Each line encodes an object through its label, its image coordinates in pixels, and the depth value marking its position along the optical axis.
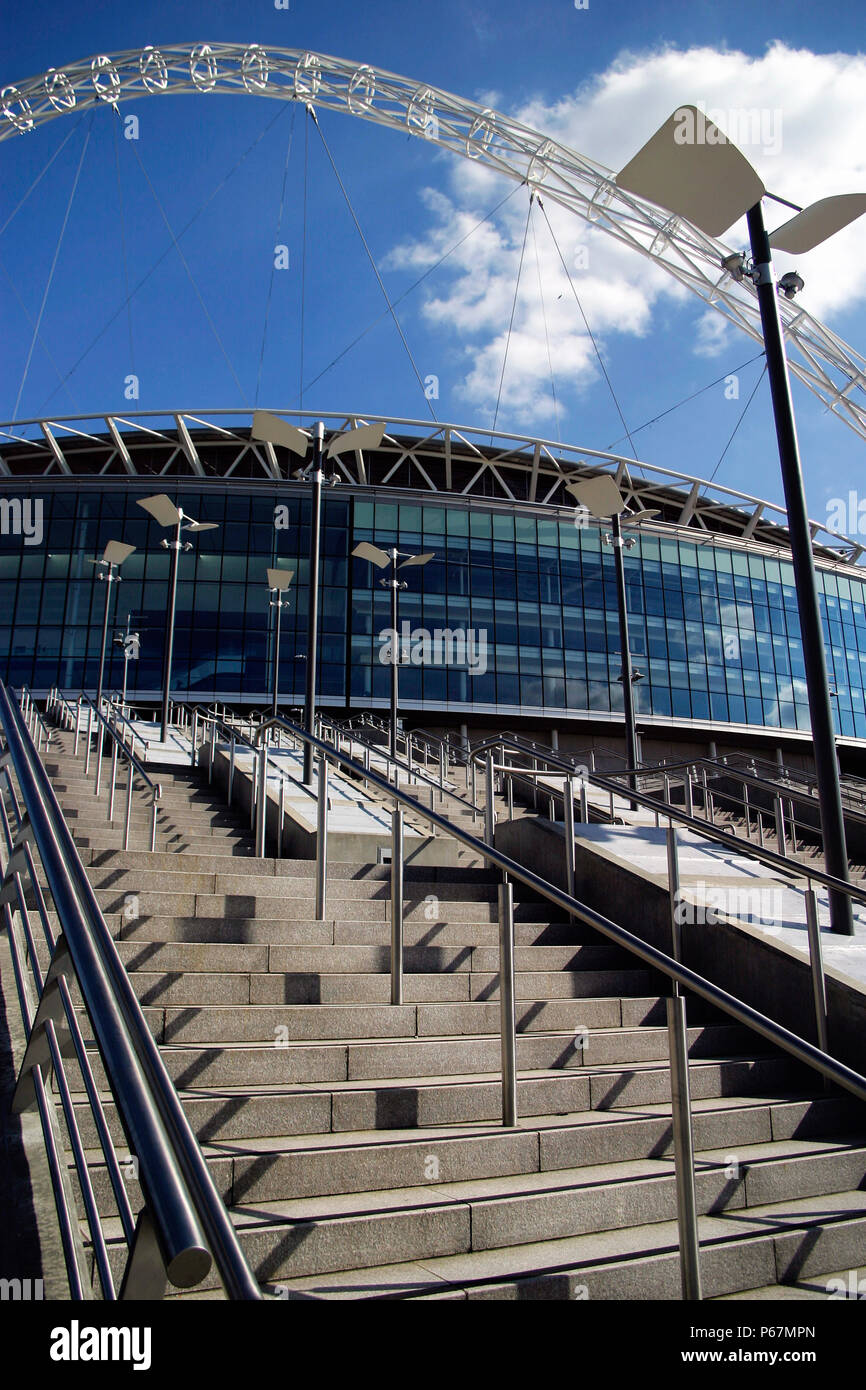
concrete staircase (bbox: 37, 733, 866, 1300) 3.38
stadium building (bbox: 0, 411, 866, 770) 43.47
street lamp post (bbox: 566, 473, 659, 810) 20.80
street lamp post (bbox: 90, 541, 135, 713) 26.88
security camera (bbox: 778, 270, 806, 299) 10.45
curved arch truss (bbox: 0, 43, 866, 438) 28.52
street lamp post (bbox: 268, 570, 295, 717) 25.76
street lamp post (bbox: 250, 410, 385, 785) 15.90
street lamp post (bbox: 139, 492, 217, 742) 22.77
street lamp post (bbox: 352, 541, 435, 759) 21.98
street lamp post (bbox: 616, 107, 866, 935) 8.27
